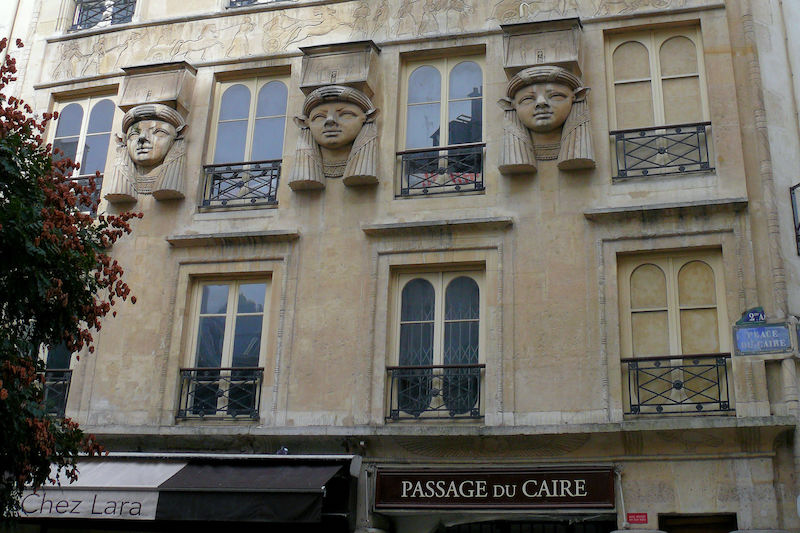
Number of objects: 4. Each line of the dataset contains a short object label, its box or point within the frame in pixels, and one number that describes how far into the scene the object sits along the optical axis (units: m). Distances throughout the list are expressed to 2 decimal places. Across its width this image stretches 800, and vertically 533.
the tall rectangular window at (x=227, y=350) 12.54
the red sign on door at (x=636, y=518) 10.74
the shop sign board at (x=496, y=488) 10.94
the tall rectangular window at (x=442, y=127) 12.85
